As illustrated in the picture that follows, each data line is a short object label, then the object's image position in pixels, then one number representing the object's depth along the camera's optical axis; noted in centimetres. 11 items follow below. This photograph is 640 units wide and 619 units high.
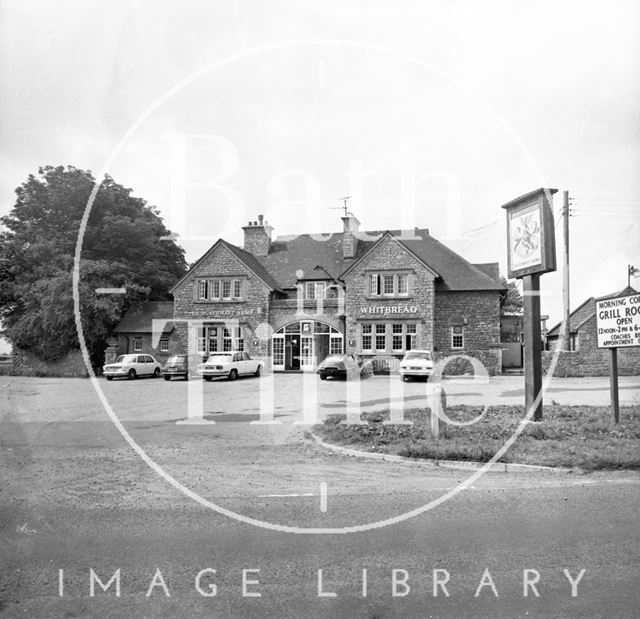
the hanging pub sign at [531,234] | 1359
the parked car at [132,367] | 3400
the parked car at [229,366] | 3184
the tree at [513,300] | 7169
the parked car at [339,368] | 3030
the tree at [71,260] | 3981
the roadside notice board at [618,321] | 1238
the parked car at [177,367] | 3172
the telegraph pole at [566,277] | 3334
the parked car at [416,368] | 2980
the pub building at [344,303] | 3881
